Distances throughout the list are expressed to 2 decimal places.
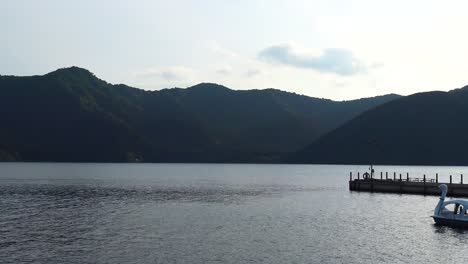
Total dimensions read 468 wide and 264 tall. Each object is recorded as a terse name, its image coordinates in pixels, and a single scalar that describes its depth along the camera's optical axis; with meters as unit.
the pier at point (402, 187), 101.81
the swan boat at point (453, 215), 67.25
